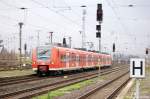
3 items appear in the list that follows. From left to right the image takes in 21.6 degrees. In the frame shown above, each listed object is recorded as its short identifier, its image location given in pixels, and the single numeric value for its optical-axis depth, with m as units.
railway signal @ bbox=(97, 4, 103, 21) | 29.97
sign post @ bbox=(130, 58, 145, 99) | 11.54
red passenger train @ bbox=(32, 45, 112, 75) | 37.56
